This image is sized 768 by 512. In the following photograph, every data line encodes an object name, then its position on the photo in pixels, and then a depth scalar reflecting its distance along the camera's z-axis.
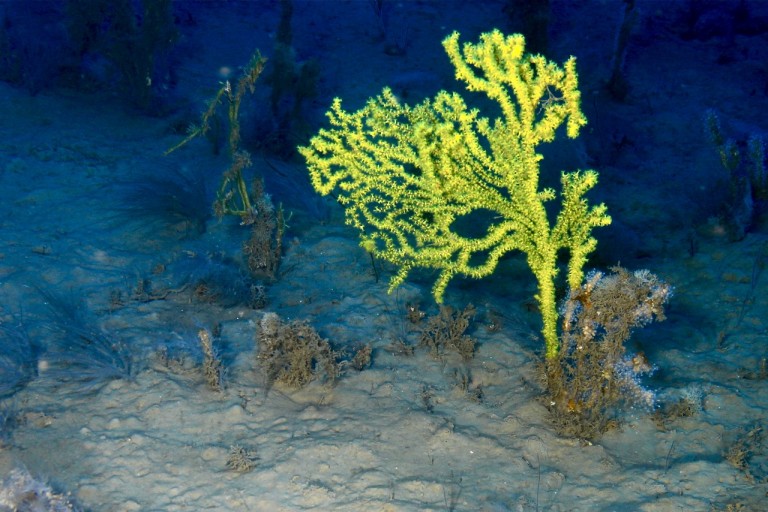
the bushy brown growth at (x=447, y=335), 4.99
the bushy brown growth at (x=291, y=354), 4.57
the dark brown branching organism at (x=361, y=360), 4.80
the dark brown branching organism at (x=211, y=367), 4.44
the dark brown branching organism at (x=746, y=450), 3.90
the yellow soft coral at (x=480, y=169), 3.87
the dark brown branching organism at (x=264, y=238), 6.22
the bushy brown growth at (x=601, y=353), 4.03
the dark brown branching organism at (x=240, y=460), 3.84
